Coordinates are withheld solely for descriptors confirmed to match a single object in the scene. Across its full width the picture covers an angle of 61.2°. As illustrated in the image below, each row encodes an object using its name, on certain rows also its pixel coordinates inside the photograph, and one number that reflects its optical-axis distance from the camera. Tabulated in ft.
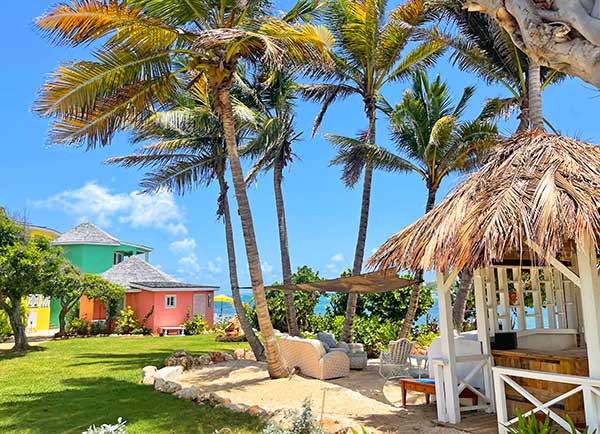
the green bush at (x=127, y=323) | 83.30
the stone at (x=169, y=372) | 37.93
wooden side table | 25.75
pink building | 86.63
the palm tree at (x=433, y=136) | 43.70
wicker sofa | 37.11
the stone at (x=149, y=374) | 36.45
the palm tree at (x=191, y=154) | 47.91
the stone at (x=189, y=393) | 30.17
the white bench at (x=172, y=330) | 84.79
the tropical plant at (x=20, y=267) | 54.65
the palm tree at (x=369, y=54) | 44.16
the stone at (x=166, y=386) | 32.50
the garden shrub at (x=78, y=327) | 80.28
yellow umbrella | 109.02
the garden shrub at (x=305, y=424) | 17.47
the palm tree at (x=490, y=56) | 38.50
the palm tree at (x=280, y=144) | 52.21
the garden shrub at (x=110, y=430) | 13.55
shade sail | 35.35
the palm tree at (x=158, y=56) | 29.55
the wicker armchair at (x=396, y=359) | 36.42
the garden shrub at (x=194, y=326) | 85.46
